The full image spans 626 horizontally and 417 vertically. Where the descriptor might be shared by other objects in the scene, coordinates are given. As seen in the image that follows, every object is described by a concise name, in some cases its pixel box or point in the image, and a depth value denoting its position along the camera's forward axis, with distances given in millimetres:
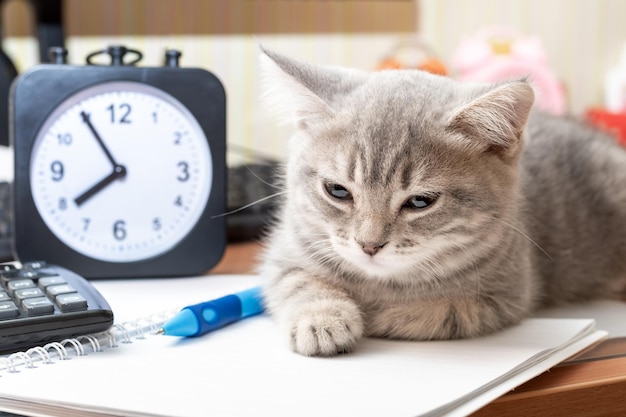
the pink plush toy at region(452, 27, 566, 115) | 1538
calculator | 643
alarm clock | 917
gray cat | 734
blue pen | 703
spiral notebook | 542
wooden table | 585
